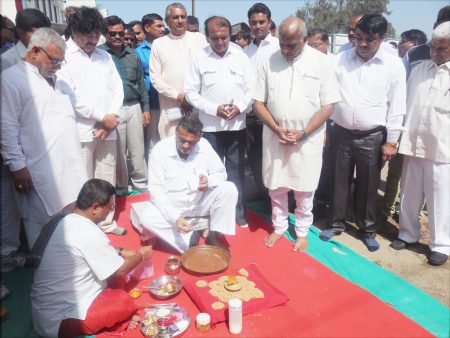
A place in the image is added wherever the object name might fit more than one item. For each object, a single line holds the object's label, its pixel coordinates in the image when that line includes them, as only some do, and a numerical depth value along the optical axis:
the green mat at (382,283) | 2.71
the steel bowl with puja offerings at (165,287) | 2.81
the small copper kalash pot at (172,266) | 3.16
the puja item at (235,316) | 2.41
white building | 14.00
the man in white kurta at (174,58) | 4.32
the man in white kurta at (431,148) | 3.27
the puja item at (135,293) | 2.85
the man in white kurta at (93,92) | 3.51
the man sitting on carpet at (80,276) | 2.27
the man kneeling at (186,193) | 3.44
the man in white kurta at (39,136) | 2.73
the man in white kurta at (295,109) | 3.25
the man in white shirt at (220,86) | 3.78
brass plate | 3.14
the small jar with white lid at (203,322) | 2.47
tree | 33.31
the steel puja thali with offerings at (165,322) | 2.40
